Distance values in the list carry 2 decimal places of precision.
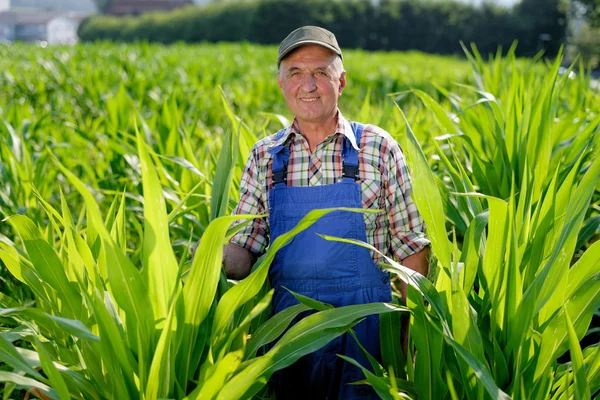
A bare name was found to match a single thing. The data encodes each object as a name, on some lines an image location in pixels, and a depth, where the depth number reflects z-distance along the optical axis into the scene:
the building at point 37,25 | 118.50
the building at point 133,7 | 106.31
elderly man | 2.09
